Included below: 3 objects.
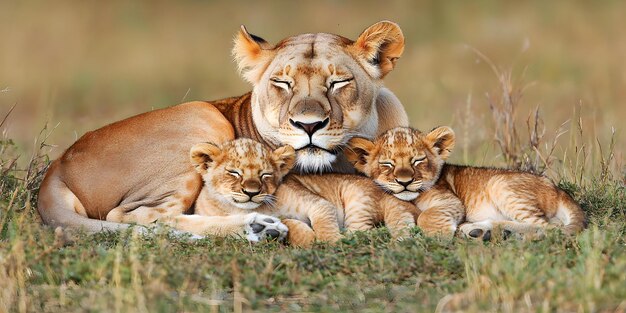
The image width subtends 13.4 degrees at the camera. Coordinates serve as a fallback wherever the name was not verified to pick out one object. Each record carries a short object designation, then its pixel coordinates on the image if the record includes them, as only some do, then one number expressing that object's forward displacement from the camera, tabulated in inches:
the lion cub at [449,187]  649.6
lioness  674.2
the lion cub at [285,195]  655.8
